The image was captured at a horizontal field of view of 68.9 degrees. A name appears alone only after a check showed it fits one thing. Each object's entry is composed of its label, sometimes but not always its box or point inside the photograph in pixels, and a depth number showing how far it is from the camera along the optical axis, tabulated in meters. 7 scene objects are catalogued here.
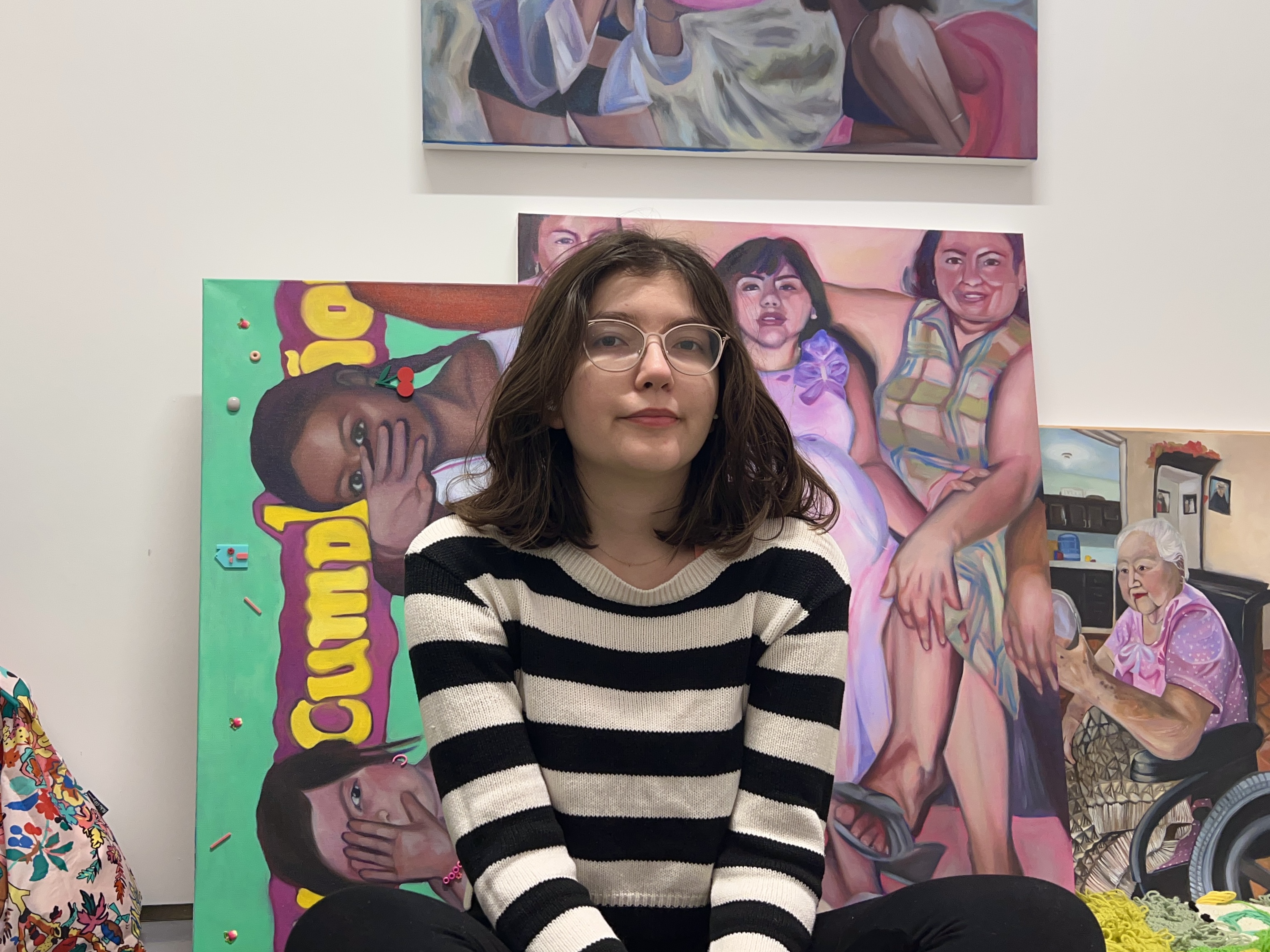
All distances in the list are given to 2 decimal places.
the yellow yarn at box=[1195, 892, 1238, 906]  1.55
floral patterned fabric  1.25
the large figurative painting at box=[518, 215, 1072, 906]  1.49
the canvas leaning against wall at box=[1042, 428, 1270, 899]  1.57
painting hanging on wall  1.53
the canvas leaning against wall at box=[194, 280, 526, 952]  1.41
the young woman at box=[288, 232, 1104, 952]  0.97
